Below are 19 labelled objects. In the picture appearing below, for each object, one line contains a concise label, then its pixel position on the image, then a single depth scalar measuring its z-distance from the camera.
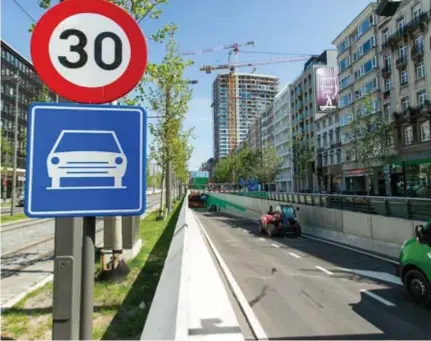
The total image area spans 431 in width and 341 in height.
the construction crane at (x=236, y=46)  123.06
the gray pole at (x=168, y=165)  23.77
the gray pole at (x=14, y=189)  26.41
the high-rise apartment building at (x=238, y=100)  180.75
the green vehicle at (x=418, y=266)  6.94
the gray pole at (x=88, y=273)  1.92
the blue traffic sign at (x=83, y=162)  1.87
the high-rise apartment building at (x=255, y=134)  121.43
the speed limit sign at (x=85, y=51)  2.05
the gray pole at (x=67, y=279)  1.85
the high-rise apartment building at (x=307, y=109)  69.49
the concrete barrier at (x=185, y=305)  3.43
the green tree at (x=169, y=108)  22.14
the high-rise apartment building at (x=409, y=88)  37.47
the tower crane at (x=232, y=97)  132.75
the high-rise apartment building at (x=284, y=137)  88.24
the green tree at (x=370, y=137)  35.72
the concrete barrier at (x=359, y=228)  13.14
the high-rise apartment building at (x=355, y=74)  48.88
